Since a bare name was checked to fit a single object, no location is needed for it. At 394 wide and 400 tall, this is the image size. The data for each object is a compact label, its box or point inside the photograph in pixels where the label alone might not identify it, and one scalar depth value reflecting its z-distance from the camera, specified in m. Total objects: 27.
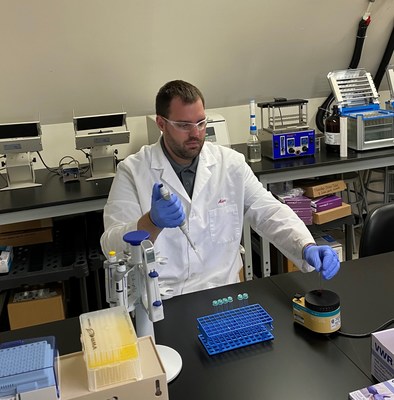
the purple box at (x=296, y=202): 2.79
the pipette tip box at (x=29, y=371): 0.80
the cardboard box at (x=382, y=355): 0.97
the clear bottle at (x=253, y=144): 2.86
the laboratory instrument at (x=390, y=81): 3.13
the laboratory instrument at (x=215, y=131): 2.81
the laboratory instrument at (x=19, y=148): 2.45
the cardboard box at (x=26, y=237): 2.58
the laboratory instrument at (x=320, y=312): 1.17
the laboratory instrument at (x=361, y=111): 2.88
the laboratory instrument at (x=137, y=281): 1.04
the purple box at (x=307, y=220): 2.79
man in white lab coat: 1.73
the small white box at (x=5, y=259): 2.24
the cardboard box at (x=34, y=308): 2.30
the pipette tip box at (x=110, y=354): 0.84
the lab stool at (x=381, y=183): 3.57
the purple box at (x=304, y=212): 2.79
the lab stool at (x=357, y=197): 3.64
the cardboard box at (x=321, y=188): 2.82
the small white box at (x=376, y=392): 0.89
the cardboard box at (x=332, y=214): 2.78
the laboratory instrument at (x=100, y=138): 2.54
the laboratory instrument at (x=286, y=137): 2.82
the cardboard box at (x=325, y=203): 2.80
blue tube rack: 1.15
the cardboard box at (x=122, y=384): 0.84
